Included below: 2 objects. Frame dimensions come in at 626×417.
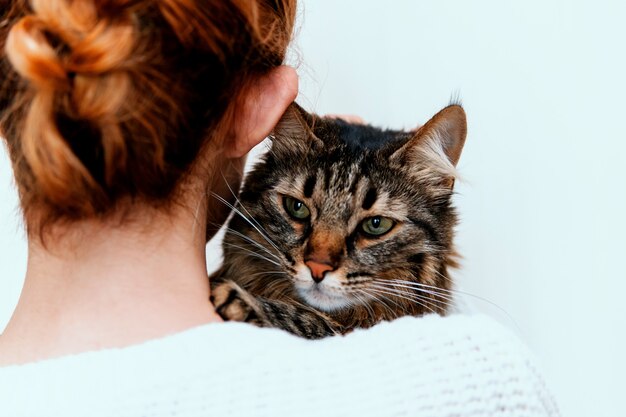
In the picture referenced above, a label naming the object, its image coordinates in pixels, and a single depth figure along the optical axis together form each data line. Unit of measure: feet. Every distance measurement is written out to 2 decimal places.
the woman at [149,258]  1.74
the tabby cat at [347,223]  2.14
